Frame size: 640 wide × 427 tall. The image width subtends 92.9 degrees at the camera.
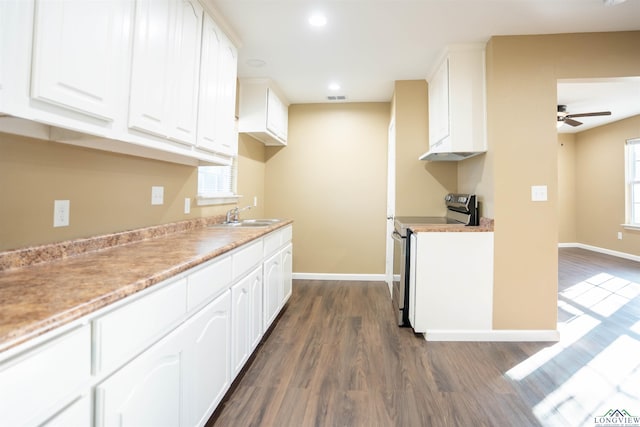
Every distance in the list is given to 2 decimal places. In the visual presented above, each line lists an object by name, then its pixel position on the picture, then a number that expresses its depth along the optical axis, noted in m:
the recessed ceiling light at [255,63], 2.96
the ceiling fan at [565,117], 4.26
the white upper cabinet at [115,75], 0.93
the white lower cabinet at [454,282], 2.51
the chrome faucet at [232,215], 3.00
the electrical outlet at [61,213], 1.31
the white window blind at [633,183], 5.40
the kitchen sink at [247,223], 2.71
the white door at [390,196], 3.63
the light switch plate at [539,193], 2.48
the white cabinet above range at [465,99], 2.67
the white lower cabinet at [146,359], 0.65
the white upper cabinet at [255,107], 3.37
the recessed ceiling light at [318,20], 2.24
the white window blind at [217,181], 2.64
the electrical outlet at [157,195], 1.97
